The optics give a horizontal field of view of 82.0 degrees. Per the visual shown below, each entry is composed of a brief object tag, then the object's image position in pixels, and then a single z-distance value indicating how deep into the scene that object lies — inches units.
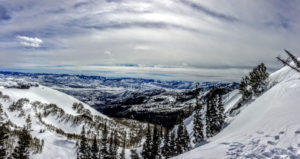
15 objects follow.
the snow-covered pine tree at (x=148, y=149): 2078.0
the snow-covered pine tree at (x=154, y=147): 2074.4
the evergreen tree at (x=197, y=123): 2243.1
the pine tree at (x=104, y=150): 2166.6
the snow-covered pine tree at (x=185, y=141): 2210.9
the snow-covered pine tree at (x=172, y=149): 2225.4
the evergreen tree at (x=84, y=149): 2142.0
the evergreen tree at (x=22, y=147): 1552.7
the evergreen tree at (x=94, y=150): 2095.5
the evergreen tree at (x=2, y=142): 1256.4
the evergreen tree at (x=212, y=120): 2095.7
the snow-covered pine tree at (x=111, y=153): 2371.8
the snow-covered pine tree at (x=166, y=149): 2272.3
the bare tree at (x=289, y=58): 1687.4
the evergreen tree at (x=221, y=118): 2103.2
